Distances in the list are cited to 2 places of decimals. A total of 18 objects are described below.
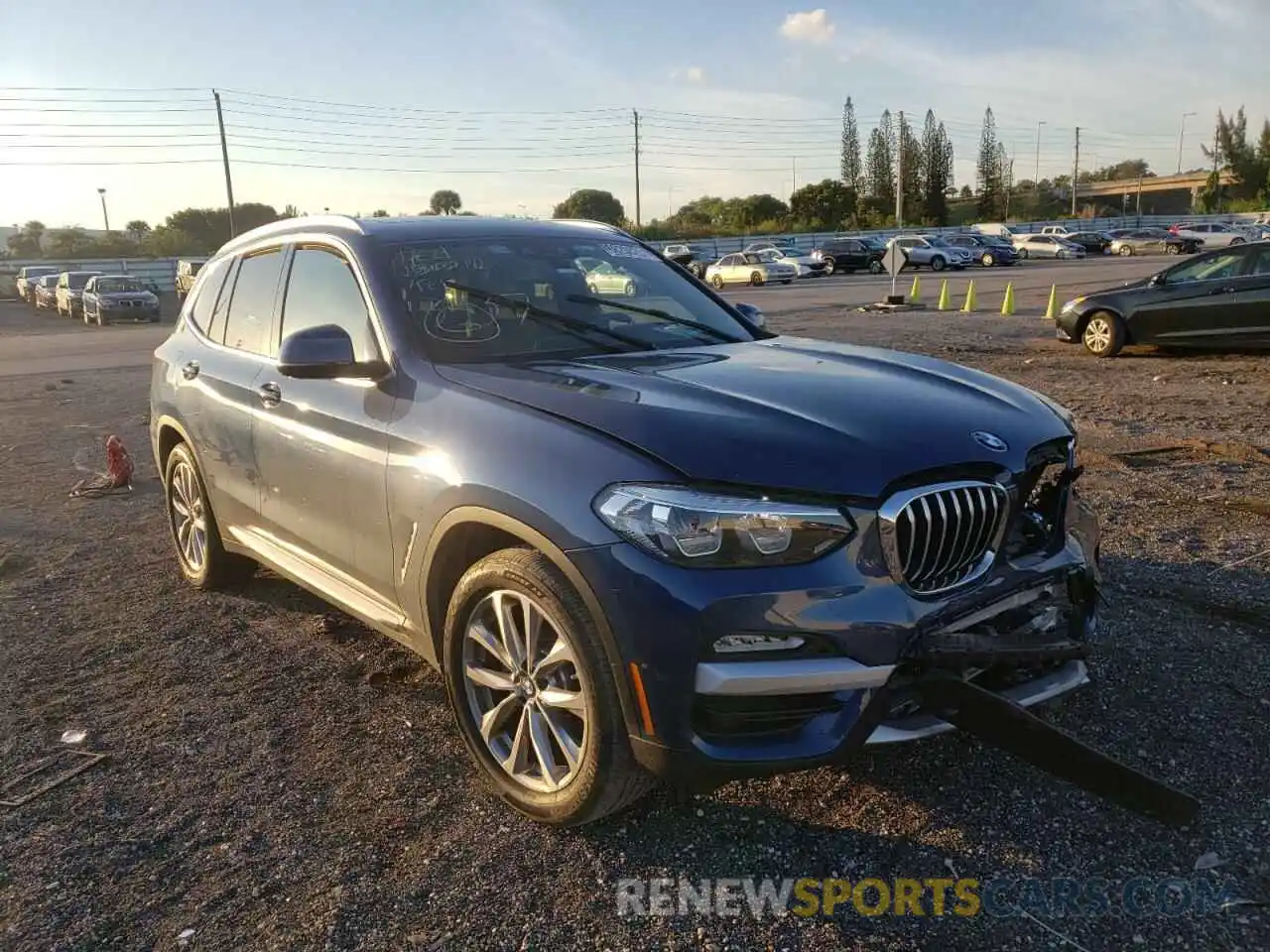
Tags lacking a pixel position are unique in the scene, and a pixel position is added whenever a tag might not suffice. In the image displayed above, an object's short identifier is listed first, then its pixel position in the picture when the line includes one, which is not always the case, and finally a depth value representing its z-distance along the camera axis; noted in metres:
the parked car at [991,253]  46.09
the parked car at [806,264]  43.22
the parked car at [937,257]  44.19
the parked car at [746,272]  39.94
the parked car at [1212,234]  52.00
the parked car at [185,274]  37.56
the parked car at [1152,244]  51.41
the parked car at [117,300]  30.20
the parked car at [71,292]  33.41
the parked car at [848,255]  44.75
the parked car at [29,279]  41.73
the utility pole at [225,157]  56.91
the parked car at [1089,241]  53.50
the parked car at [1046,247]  51.50
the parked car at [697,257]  40.78
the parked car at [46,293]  37.57
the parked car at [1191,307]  12.27
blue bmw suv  2.52
